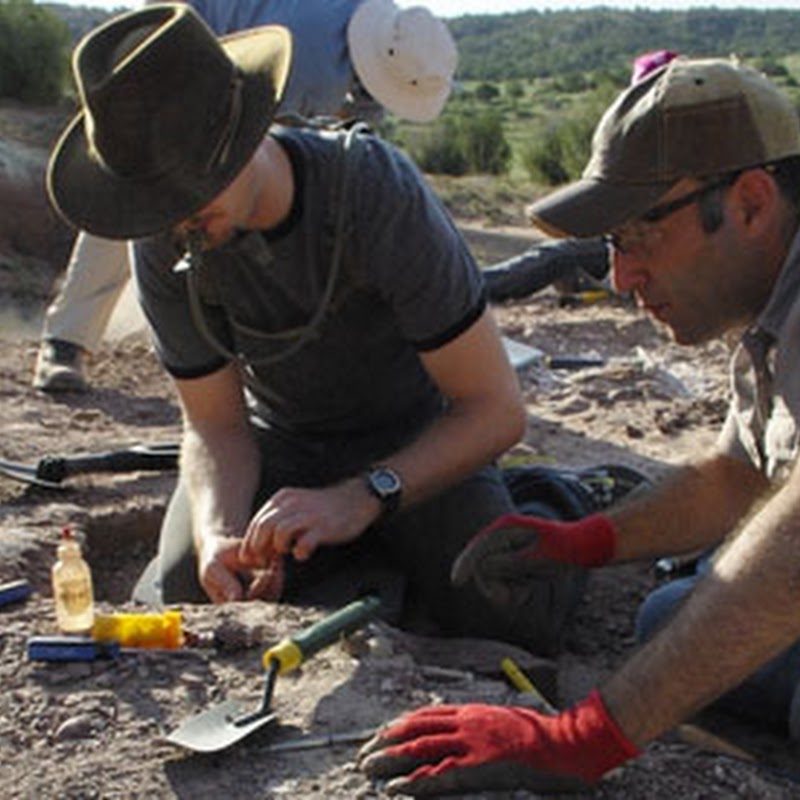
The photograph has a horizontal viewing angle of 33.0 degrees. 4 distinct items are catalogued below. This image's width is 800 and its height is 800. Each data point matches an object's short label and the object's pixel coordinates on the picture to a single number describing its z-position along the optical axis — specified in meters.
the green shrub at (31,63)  15.85
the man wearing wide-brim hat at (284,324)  2.78
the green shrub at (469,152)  20.39
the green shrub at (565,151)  17.92
